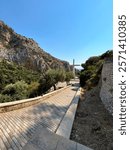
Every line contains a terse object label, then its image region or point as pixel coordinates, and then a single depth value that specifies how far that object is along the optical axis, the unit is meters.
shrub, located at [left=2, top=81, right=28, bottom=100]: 11.40
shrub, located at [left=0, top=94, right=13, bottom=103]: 8.28
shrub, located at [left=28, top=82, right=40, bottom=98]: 13.88
